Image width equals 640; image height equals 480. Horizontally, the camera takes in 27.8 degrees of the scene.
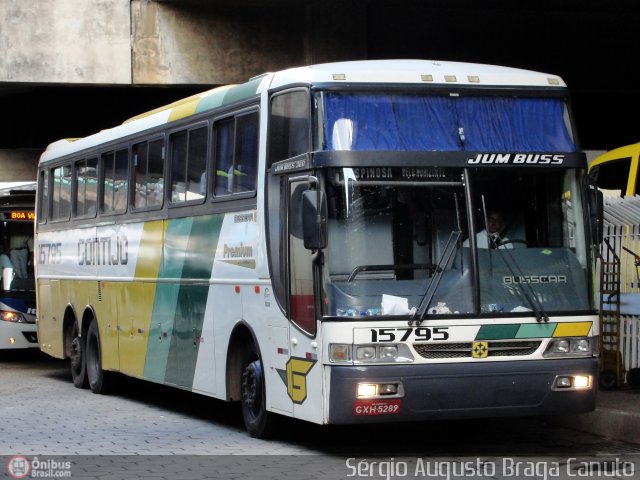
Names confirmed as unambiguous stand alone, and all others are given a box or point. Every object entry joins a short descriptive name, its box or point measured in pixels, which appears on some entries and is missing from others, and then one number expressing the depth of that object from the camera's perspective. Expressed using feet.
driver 33.96
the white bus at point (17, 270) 73.46
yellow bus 65.21
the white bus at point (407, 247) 33.09
